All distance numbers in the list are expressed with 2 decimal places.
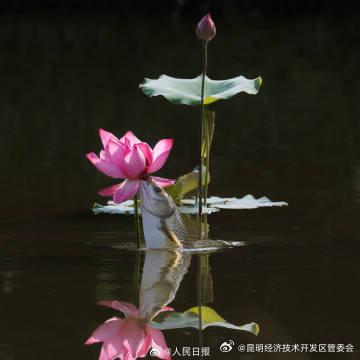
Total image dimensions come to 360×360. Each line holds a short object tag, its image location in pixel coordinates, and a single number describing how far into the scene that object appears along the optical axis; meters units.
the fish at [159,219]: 6.61
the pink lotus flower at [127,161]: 6.44
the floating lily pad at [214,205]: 7.88
